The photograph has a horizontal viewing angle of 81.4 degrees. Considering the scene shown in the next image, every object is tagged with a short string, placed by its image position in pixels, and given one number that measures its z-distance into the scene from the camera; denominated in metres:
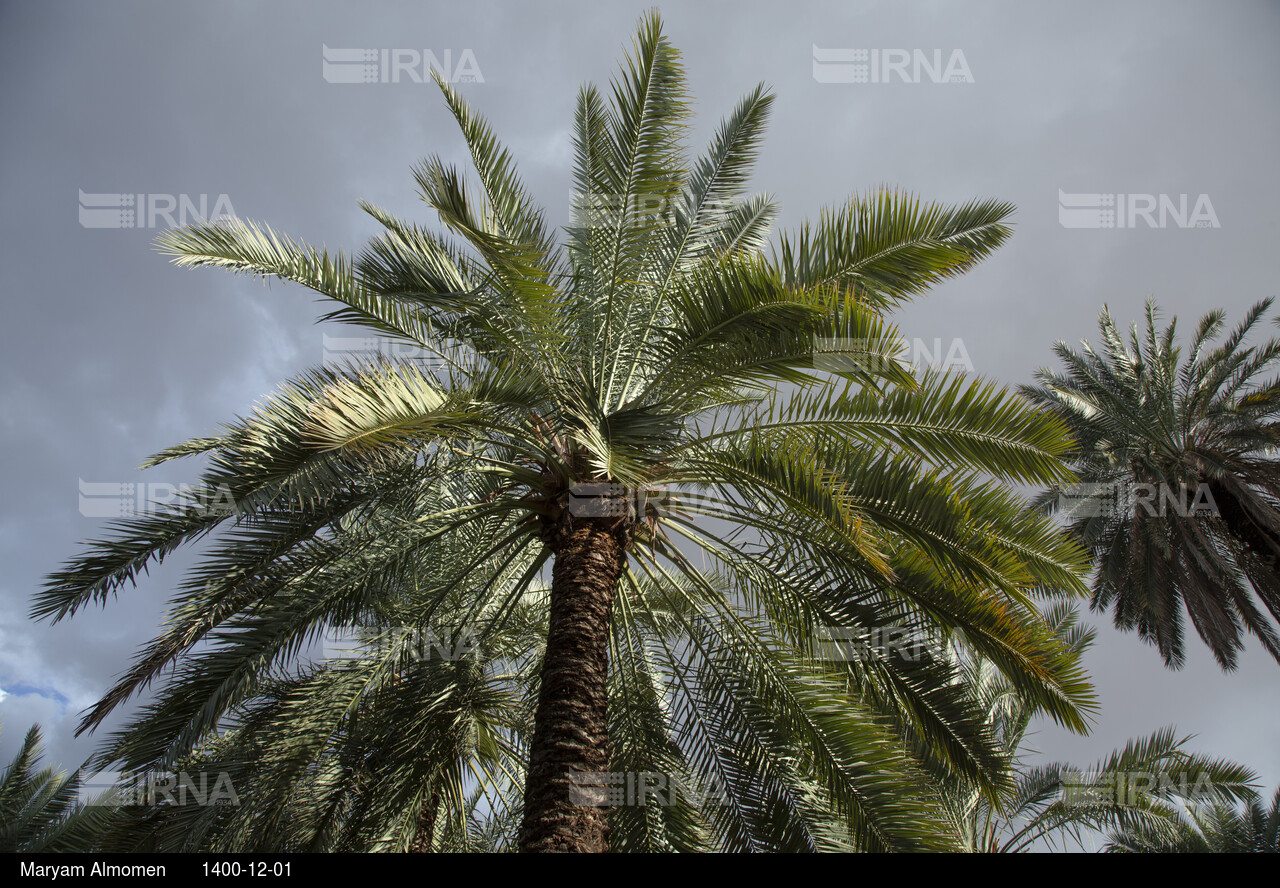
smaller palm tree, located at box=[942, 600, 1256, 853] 9.37
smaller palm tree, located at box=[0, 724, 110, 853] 12.68
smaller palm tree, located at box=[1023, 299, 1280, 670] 14.78
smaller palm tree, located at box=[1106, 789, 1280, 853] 10.60
